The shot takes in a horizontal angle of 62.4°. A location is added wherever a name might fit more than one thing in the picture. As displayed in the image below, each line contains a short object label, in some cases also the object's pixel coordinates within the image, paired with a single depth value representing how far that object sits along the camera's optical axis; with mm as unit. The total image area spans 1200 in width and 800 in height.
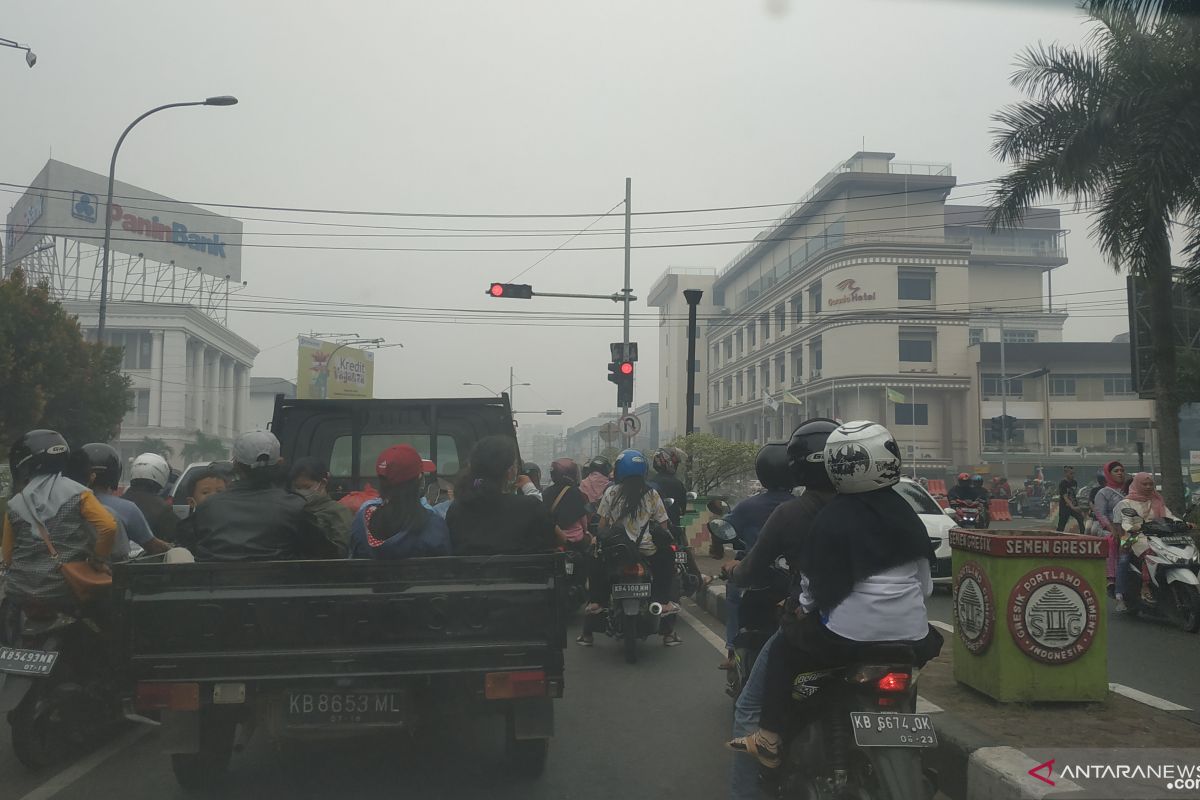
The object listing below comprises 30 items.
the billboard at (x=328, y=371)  71500
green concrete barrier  5797
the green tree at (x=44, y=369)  25188
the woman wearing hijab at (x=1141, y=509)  10078
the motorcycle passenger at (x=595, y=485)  11461
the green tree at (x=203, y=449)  72562
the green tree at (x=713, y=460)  22938
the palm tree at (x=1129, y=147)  13547
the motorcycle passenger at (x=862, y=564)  3461
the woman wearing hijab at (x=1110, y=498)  11852
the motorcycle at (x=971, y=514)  18073
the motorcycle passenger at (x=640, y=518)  8258
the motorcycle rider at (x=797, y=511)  4453
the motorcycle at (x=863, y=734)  3290
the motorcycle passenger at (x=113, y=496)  5883
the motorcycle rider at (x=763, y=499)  5559
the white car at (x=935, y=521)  12227
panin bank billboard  52344
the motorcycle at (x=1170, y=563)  9523
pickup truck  4344
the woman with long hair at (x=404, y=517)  5117
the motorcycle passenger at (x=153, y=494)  6727
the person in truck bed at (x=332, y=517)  5273
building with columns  68500
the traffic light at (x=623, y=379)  19891
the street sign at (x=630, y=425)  20188
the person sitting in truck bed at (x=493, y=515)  5172
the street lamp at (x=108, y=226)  21406
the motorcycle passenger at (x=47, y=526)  5234
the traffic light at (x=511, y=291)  19562
